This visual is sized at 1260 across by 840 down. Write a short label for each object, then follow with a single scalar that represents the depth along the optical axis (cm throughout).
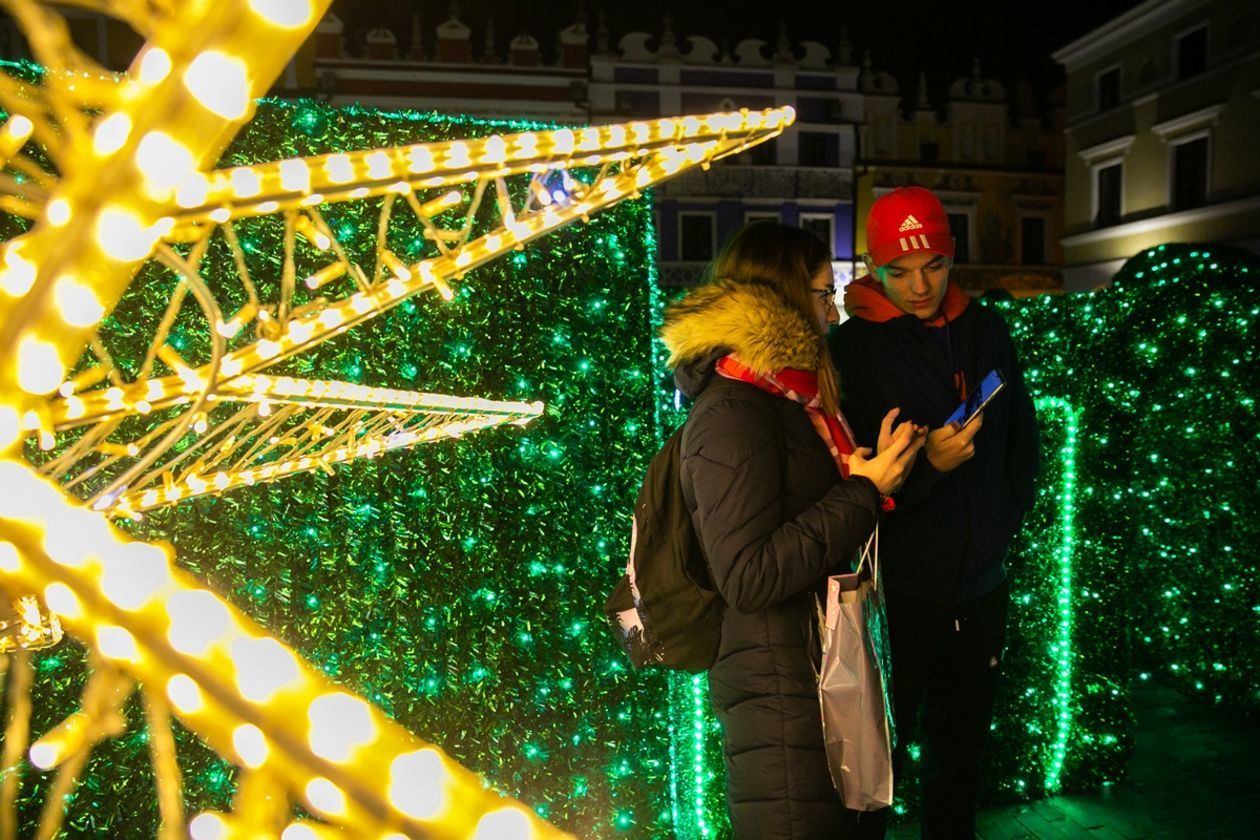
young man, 241
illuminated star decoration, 50
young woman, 180
